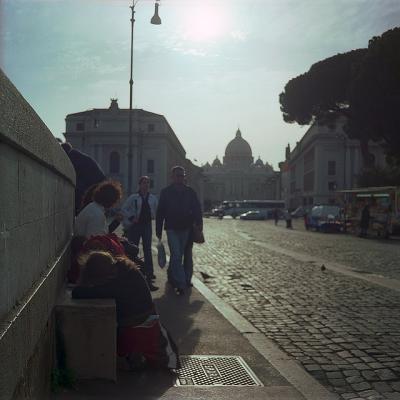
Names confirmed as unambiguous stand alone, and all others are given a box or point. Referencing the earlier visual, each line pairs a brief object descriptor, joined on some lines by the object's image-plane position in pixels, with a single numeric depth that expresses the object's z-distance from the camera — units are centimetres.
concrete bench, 421
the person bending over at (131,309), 457
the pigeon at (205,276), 1085
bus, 8252
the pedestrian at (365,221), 2922
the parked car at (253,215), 7256
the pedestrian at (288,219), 4303
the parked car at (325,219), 3494
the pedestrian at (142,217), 975
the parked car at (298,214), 7351
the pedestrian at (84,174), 859
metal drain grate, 442
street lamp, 2595
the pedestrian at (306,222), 3959
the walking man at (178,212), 892
